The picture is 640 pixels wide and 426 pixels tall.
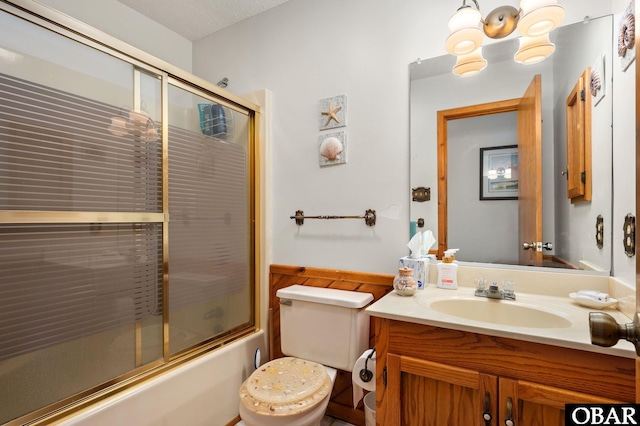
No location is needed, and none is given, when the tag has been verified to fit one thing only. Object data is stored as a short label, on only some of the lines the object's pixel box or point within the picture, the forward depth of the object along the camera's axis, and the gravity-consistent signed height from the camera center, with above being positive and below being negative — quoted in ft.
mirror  4.03 +0.95
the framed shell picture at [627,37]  3.34 +1.95
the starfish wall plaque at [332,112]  5.83 +1.90
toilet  4.11 -2.46
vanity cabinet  2.84 -1.70
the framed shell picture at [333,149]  5.83 +1.20
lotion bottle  4.65 -0.95
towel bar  5.56 -0.10
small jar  4.38 -1.02
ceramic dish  3.62 -1.07
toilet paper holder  4.44 -2.32
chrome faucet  4.16 -1.10
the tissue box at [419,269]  4.72 -0.87
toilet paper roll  4.43 -2.26
